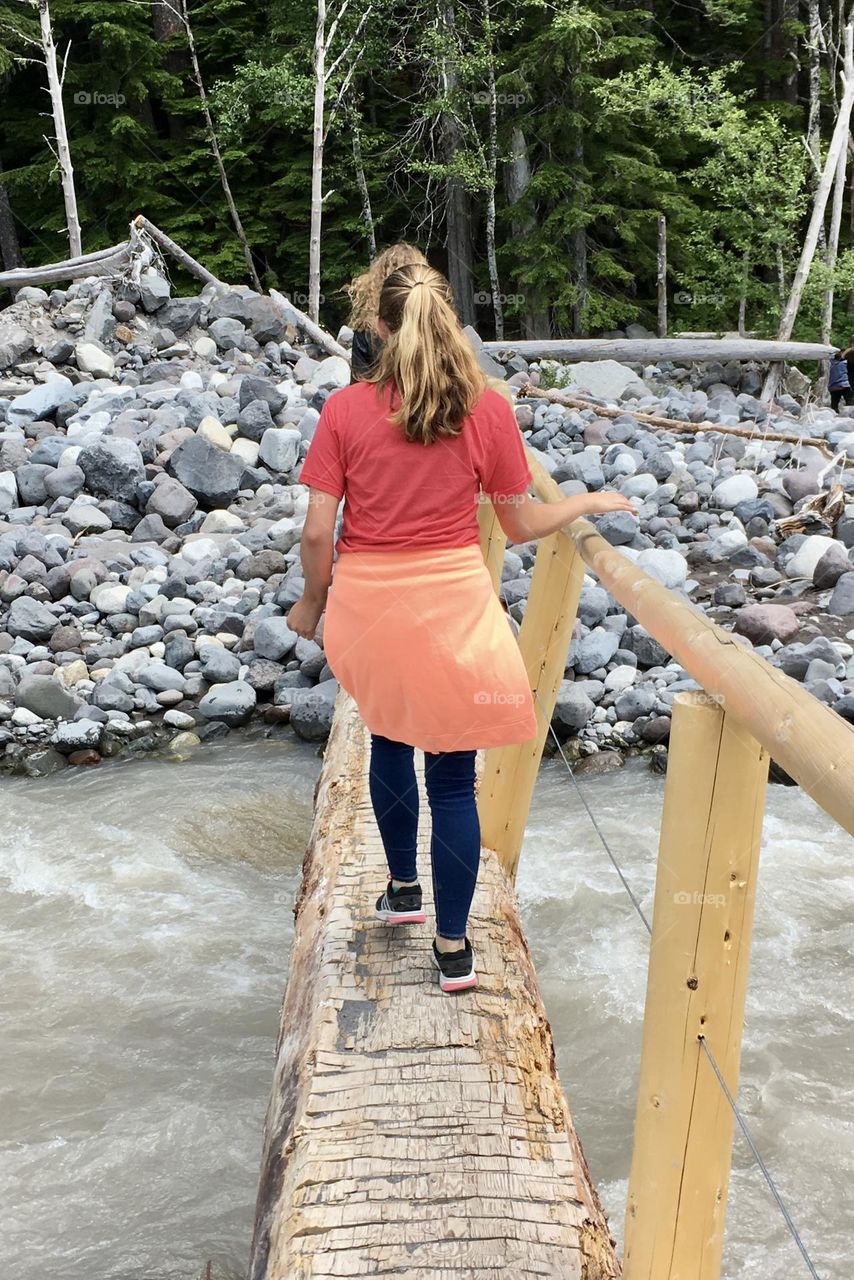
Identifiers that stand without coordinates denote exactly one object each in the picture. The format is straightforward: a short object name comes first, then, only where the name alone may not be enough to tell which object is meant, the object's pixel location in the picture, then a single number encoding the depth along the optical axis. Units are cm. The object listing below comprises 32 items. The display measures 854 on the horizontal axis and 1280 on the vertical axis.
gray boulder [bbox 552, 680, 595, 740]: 657
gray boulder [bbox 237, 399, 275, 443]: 1033
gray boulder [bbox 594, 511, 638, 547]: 854
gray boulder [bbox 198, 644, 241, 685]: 738
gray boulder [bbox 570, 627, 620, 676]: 706
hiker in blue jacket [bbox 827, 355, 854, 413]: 1521
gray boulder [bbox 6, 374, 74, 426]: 1105
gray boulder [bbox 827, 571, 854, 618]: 753
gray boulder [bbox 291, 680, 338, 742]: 677
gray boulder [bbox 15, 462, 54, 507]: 964
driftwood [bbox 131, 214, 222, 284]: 1465
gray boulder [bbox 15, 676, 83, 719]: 702
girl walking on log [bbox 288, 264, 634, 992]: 236
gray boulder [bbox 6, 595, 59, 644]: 784
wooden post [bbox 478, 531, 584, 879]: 341
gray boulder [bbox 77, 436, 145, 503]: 937
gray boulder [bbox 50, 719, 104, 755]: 670
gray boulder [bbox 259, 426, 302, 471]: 997
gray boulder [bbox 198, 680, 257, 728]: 704
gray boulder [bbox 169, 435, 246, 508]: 949
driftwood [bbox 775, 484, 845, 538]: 896
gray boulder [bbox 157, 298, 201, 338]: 1369
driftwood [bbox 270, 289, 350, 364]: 1341
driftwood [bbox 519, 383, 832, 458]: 1100
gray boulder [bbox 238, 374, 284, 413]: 1074
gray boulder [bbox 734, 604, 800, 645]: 716
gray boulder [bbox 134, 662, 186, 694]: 729
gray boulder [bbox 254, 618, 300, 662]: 740
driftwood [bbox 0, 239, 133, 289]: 1448
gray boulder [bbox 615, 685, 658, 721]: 667
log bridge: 163
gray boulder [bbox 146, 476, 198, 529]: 927
